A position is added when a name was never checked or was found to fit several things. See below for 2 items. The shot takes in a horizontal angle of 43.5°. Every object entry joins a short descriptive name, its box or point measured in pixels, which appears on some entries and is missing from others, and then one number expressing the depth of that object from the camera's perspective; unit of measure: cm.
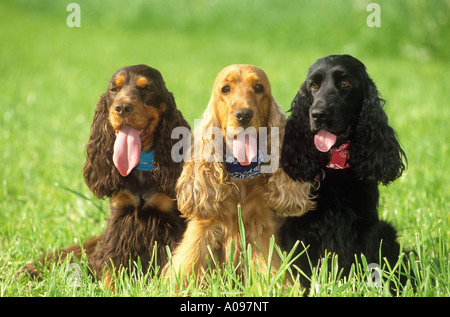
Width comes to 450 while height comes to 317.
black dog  328
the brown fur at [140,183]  339
